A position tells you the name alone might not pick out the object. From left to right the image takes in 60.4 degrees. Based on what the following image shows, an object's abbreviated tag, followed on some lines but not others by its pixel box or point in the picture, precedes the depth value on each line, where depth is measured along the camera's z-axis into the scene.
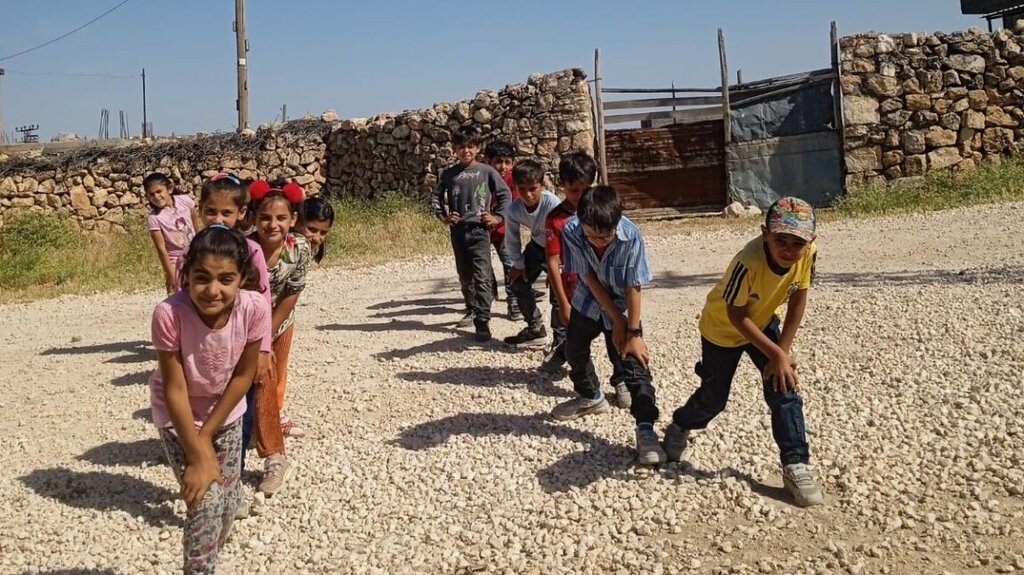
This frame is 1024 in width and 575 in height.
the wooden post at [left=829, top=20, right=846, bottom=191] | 13.11
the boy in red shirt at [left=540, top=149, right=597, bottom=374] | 4.59
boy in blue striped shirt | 3.89
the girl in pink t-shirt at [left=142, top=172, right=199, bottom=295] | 6.38
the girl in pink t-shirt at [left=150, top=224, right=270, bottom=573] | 2.78
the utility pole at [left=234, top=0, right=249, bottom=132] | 17.16
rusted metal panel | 13.81
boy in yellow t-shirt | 3.24
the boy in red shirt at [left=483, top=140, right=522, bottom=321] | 7.35
